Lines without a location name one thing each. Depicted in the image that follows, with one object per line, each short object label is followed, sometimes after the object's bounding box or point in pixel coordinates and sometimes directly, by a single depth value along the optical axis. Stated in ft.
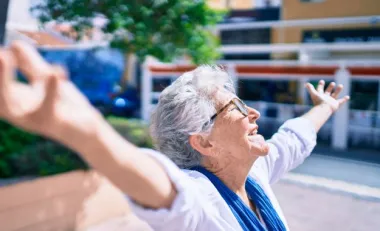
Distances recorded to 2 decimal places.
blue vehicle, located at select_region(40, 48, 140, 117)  24.20
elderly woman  2.49
